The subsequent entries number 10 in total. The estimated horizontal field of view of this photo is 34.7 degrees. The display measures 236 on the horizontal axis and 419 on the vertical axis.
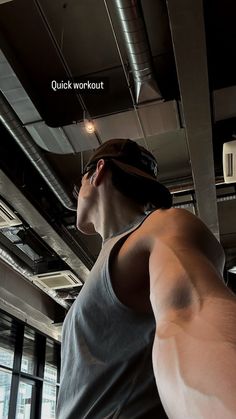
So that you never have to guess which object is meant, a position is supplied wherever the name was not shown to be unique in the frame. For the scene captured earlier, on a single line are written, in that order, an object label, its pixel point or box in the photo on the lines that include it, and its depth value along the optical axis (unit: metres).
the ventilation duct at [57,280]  4.45
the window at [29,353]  5.85
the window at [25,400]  5.38
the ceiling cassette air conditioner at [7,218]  3.17
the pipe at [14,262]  4.14
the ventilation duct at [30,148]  2.37
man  0.35
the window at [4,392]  4.99
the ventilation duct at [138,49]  1.80
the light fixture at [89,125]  2.50
